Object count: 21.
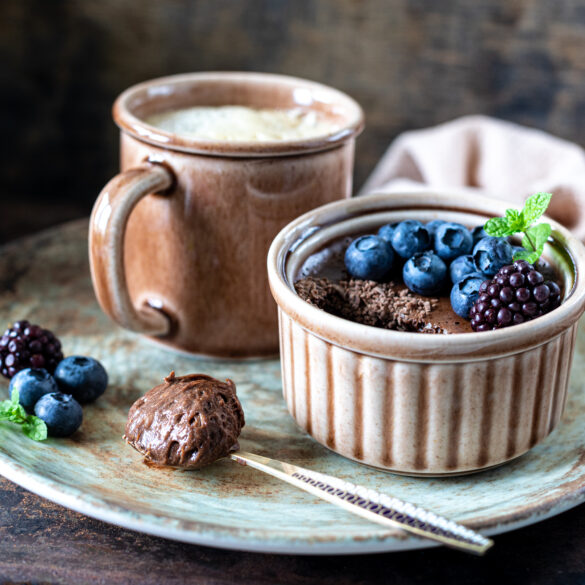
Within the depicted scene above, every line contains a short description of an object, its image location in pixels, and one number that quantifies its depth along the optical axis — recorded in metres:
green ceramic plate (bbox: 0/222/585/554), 0.45
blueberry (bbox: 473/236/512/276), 0.50
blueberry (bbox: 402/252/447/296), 0.50
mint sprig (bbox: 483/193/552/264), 0.50
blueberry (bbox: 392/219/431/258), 0.51
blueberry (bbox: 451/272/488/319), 0.49
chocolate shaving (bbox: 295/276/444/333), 0.49
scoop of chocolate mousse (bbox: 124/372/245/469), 0.48
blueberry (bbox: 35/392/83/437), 0.50
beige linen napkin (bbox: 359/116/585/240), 0.68
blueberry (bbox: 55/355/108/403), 0.52
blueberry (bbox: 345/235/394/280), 0.51
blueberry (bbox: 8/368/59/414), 0.51
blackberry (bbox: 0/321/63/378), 0.52
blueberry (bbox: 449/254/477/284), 0.50
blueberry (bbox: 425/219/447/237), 0.52
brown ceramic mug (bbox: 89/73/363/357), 0.53
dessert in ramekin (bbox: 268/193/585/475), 0.46
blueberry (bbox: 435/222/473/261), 0.51
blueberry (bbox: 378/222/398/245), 0.52
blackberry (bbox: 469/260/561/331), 0.48
